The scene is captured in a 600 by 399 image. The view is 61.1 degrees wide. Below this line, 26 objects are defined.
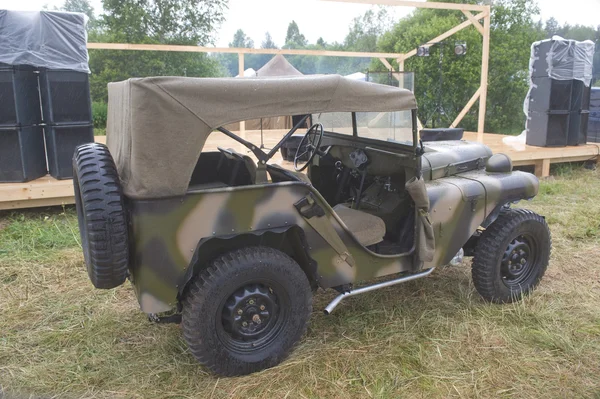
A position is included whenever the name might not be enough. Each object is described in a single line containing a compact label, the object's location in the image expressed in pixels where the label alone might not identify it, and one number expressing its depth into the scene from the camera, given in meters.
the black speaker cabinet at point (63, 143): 6.13
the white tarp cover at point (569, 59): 8.62
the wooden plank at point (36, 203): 5.80
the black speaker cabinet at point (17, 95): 5.73
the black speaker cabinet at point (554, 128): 9.08
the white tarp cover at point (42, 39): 5.83
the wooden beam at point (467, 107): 11.11
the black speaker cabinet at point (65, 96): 6.00
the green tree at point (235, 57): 50.42
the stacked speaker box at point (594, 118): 10.59
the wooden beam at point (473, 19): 9.85
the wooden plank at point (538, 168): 8.81
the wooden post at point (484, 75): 10.05
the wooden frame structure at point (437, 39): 9.25
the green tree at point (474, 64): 19.14
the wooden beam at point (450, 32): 10.02
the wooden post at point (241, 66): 10.83
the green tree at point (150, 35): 25.61
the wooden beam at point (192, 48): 10.84
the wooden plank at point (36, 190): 5.65
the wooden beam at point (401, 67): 17.31
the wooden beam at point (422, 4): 8.78
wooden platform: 5.75
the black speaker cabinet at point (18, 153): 5.84
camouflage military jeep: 2.46
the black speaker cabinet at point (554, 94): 8.84
